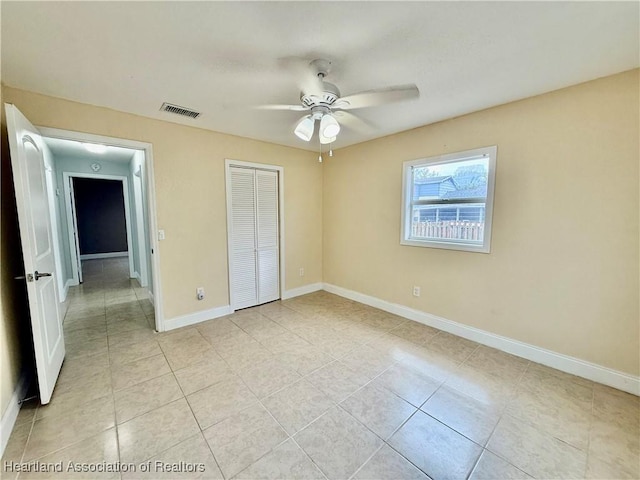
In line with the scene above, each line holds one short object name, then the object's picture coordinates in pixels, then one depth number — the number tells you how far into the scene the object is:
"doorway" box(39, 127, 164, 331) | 4.09
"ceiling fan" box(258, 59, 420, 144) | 1.58
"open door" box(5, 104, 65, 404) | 1.68
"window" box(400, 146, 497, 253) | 2.63
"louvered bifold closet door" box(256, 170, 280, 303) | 3.74
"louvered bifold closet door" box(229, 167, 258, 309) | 3.49
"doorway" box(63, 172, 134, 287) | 7.45
